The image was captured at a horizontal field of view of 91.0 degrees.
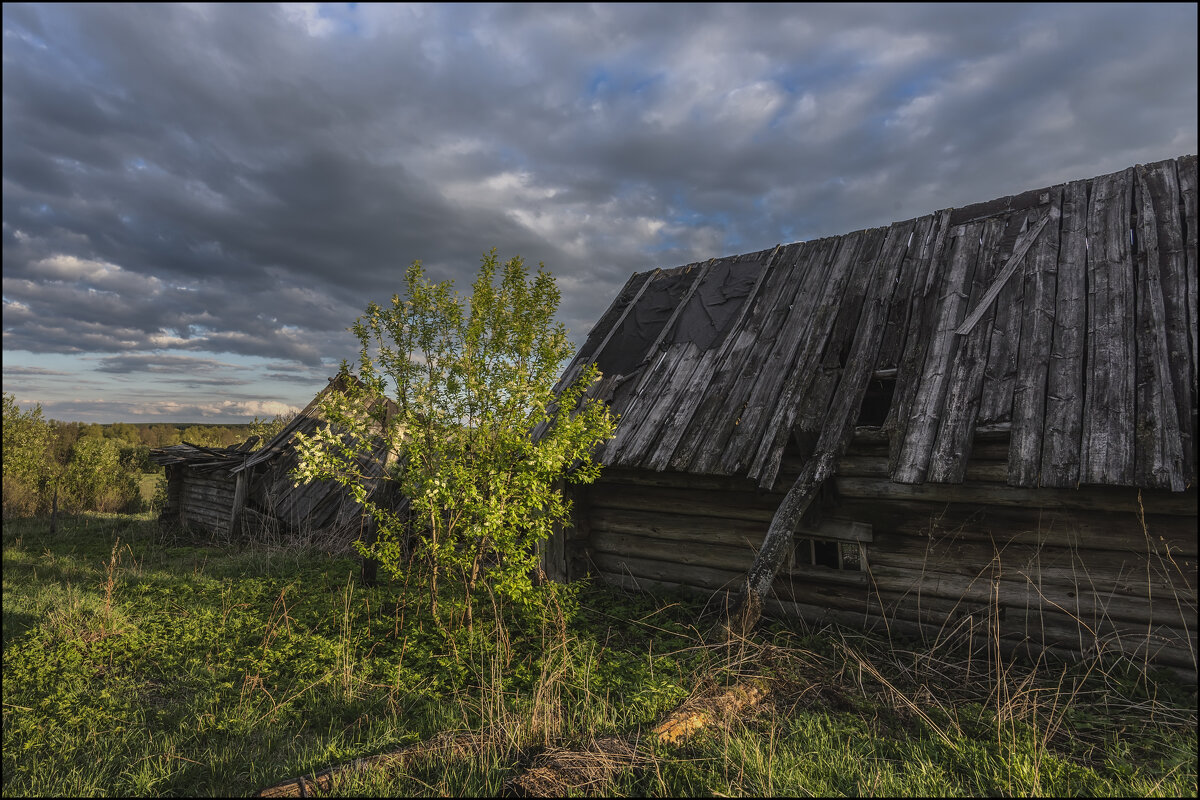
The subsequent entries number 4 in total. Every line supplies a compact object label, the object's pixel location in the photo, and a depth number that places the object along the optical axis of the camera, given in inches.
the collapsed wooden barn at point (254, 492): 553.6
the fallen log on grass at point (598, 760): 135.0
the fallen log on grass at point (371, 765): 129.3
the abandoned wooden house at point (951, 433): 209.6
